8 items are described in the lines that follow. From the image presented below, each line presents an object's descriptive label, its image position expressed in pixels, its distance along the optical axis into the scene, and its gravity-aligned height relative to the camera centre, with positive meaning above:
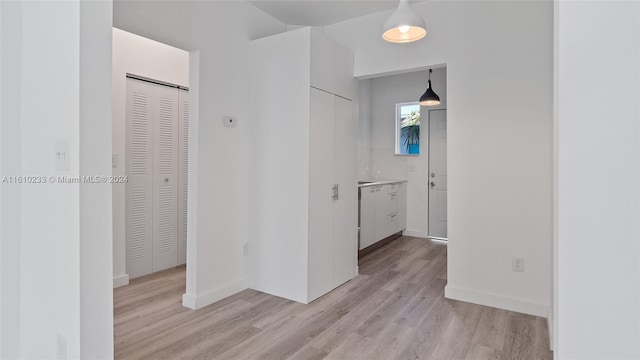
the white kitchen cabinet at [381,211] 4.49 -0.45
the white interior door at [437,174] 5.49 +0.07
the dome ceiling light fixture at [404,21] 2.34 +1.05
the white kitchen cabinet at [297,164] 3.03 +0.13
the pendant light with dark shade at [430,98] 4.68 +1.06
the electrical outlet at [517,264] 2.86 -0.68
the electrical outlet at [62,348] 1.33 -0.64
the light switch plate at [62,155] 1.30 +0.08
